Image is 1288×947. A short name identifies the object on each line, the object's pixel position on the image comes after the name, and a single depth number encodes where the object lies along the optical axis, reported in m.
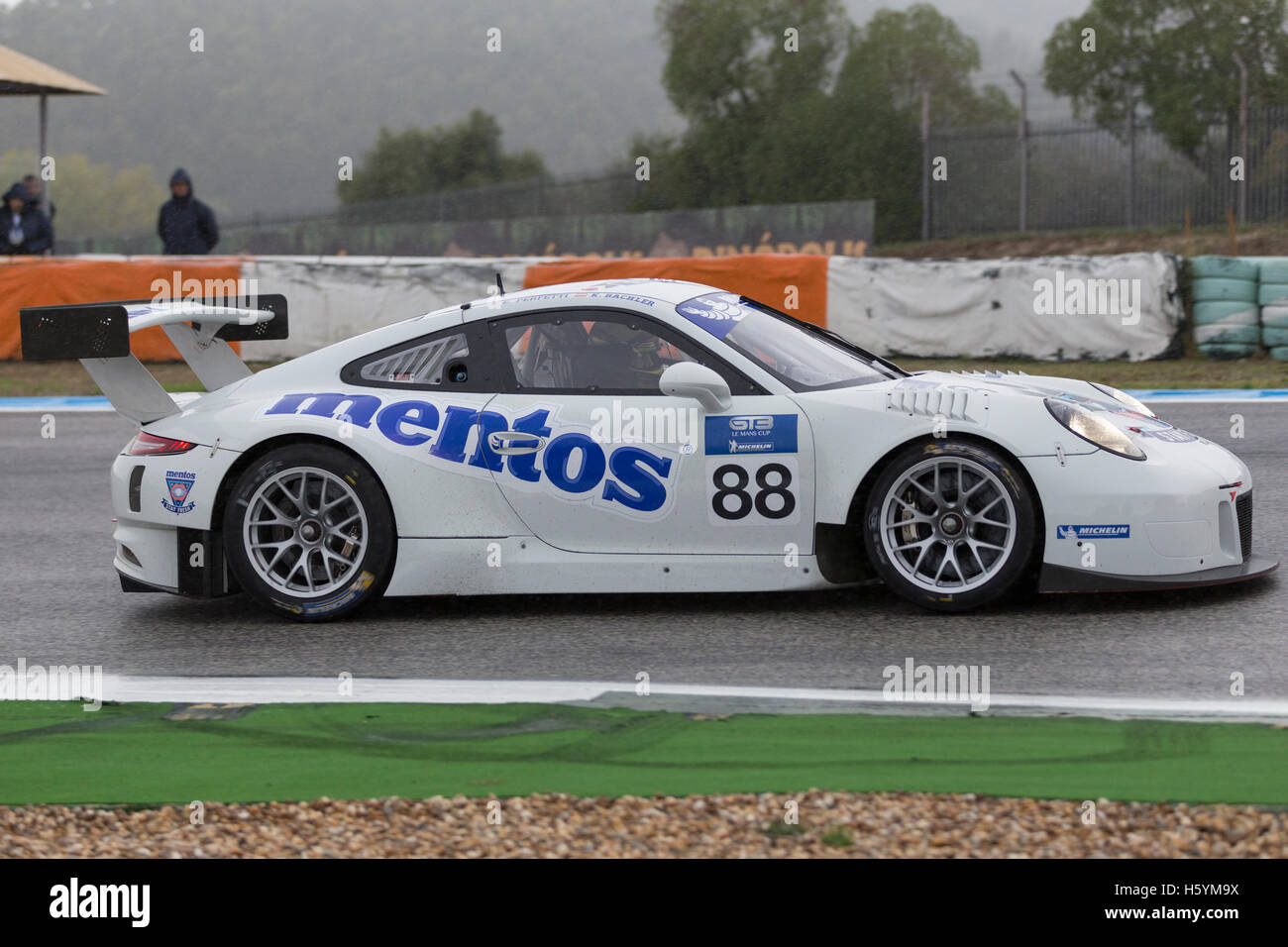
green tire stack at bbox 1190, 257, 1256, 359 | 14.90
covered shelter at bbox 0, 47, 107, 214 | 25.53
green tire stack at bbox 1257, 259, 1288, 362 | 14.69
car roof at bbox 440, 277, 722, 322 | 6.49
